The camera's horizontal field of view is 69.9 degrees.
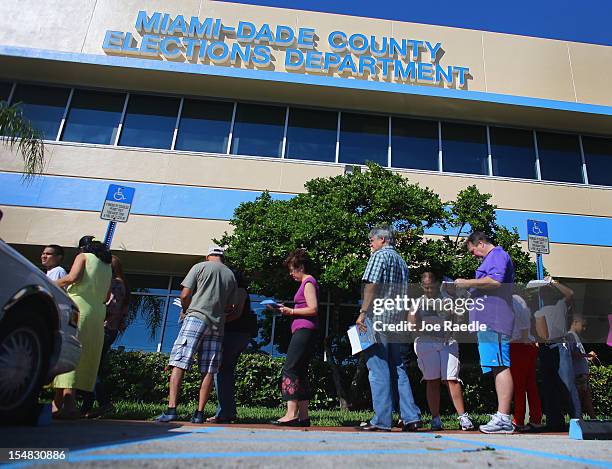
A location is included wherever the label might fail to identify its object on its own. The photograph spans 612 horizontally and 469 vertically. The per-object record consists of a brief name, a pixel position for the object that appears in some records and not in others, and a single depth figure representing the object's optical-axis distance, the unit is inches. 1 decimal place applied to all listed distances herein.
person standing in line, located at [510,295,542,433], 175.0
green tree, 286.2
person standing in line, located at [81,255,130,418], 190.9
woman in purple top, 162.4
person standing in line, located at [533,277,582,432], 188.4
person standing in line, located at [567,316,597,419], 229.9
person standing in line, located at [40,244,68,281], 181.0
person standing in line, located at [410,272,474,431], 177.8
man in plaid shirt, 153.0
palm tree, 335.0
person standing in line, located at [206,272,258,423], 174.9
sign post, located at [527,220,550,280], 246.5
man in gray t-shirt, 161.2
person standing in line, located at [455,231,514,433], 148.9
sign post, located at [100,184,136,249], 235.8
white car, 102.8
